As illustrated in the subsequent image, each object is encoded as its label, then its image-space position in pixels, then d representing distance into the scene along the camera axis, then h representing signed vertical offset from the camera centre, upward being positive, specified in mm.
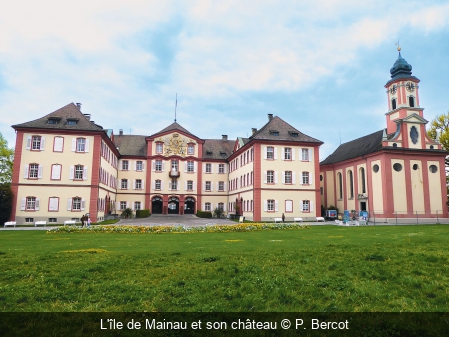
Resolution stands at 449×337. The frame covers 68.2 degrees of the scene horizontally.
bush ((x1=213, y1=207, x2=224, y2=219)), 50522 -20
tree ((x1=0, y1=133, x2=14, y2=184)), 49938 +7505
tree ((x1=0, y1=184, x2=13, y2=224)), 33906 +733
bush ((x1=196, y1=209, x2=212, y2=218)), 49612 -334
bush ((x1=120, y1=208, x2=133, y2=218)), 47000 -256
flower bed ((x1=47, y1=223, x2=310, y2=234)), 23594 -1280
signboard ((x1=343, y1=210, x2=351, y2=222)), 34238 -474
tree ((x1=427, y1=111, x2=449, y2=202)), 42706 +10854
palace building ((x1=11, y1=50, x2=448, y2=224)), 36250 +5179
